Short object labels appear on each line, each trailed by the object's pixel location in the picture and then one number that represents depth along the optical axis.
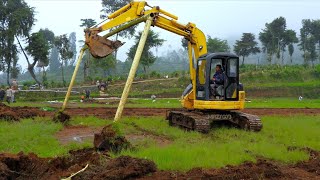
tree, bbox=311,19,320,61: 52.21
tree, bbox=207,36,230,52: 47.13
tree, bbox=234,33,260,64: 47.96
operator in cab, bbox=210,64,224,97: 10.54
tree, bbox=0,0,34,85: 34.96
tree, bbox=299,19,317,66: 50.94
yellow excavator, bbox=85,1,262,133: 10.39
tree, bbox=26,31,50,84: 35.07
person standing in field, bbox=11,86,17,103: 22.14
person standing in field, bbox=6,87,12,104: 21.78
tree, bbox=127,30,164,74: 39.77
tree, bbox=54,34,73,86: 39.57
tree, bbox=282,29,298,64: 47.83
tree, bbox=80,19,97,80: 47.79
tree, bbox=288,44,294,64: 51.31
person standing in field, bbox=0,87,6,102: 23.68
